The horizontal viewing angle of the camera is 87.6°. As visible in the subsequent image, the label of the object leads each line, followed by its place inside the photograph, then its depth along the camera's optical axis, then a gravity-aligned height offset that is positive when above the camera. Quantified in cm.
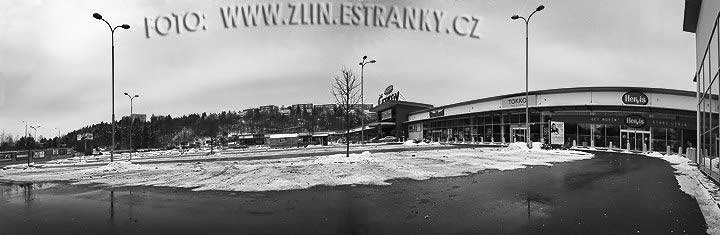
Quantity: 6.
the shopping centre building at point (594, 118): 3297 +64
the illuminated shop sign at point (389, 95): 7650 +626
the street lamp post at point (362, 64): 4102 +678
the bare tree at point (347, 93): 2269 +205
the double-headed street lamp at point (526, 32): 2991 +732
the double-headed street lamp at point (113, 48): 2281 +477
